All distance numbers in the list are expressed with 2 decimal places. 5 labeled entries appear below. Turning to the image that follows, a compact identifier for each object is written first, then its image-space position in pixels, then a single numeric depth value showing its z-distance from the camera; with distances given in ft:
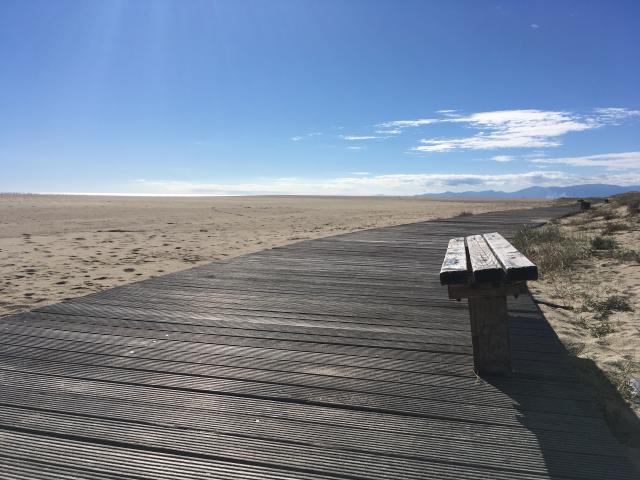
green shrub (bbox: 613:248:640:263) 23.86
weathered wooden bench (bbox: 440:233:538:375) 8.37
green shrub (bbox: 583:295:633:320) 16.01
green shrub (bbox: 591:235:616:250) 28.02
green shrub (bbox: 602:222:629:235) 36.11
